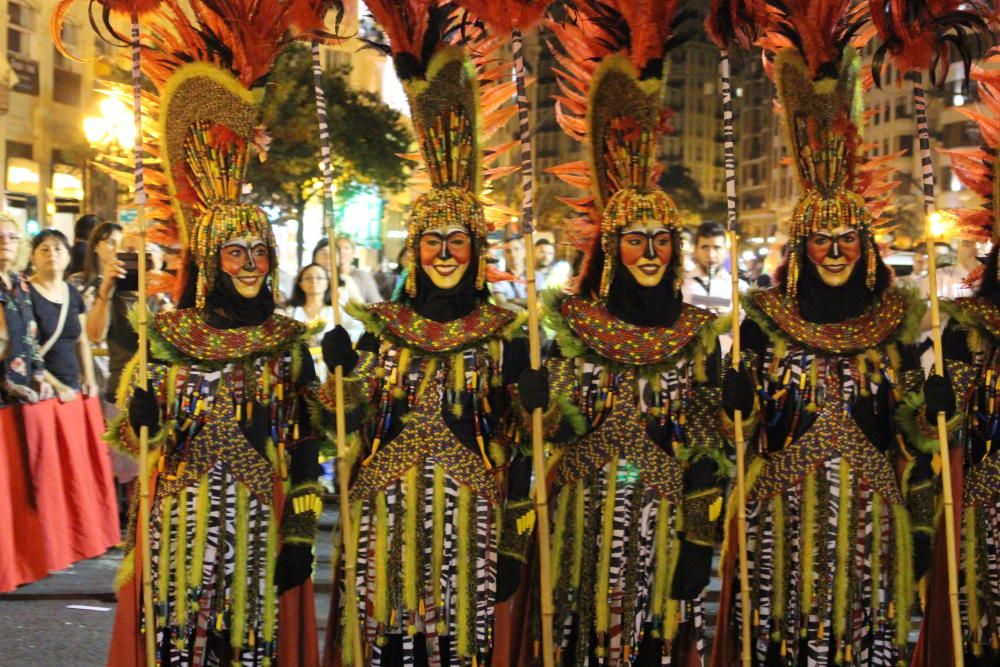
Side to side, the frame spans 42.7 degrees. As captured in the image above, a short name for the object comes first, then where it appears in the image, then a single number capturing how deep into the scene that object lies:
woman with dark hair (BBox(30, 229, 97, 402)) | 7.58
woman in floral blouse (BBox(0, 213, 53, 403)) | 7.20
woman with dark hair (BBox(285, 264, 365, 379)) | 9.19
